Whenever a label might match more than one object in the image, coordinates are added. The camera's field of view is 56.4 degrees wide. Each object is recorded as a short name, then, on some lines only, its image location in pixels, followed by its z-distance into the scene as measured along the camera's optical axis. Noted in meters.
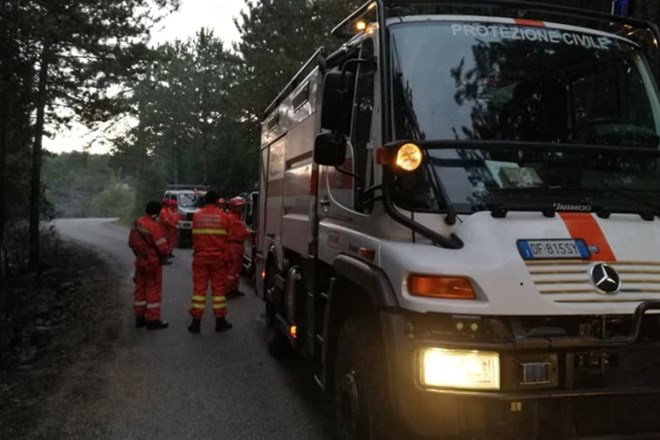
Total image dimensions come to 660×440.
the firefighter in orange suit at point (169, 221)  10.31
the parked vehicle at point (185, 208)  21.45
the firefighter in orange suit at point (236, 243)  9.03
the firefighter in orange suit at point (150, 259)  8.30
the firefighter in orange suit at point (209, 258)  7.98
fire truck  2.61
